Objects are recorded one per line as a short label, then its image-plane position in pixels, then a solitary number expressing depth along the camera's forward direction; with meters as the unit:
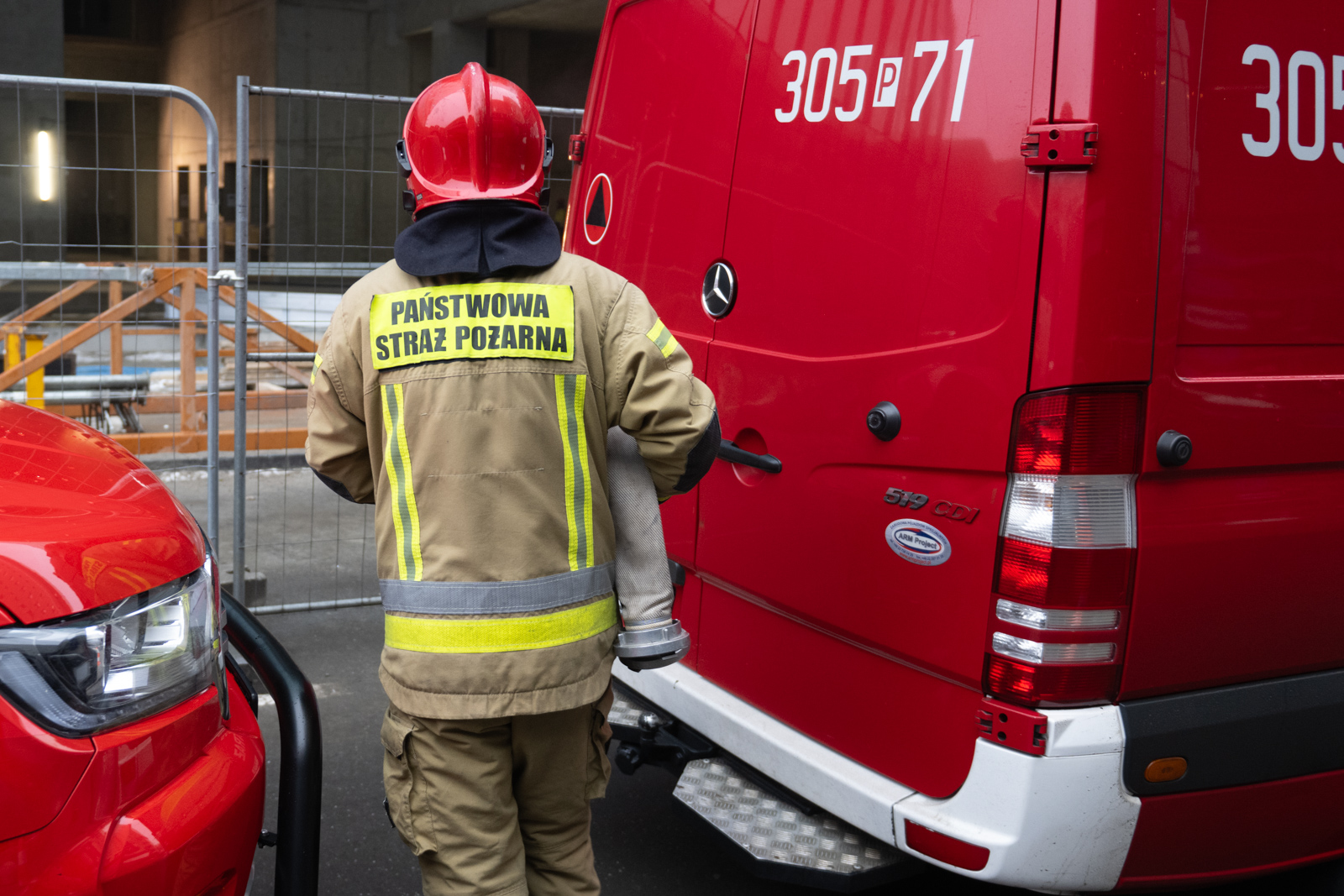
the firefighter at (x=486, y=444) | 2.06
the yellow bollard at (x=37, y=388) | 6.50
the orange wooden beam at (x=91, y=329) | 6.66
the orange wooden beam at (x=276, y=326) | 6.27
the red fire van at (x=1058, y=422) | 2.12
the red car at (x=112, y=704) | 1.62
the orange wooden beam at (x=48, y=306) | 6.52
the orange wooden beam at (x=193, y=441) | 6.39
